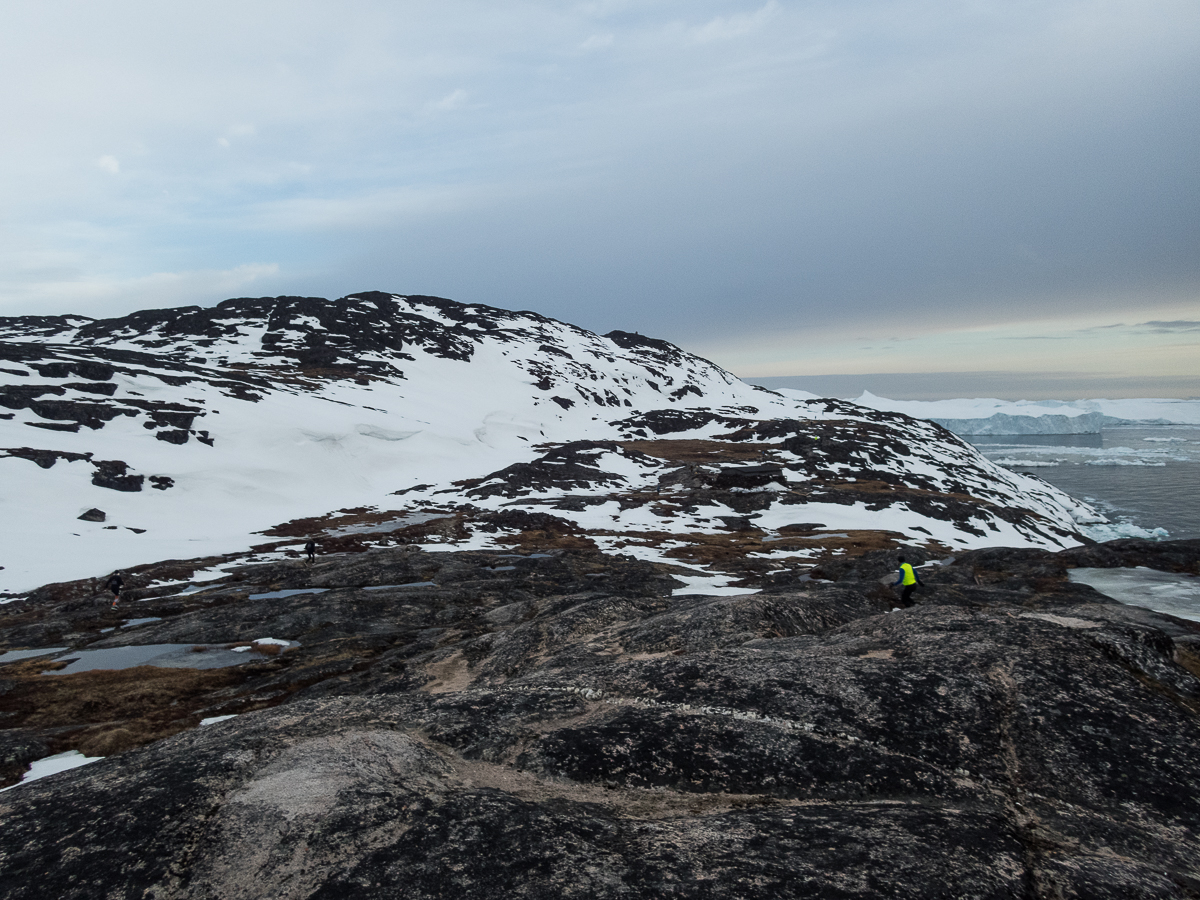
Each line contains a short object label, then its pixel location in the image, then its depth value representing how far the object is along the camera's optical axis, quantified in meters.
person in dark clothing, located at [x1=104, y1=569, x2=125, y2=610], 38.41
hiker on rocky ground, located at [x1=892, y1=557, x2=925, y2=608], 24.20
